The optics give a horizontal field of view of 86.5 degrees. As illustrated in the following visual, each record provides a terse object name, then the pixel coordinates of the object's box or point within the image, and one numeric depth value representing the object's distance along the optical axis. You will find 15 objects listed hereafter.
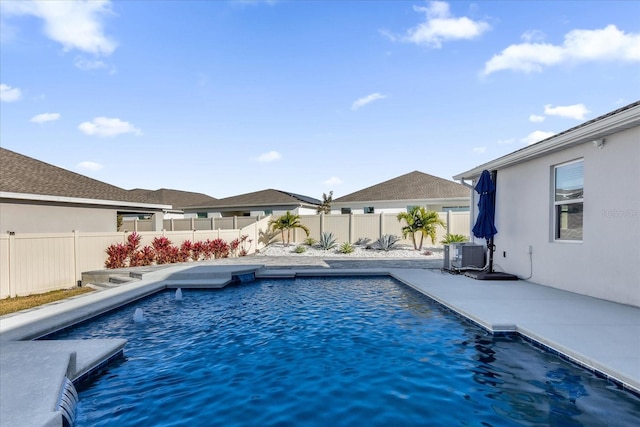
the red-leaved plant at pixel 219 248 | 17.48
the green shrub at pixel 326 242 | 20.25
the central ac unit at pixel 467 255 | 11.27
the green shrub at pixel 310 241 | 21.17
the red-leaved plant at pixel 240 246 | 18.66
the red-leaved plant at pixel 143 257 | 13.85
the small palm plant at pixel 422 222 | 18.86
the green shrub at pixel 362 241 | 20.92
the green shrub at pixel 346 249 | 18.89
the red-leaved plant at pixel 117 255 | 12.93
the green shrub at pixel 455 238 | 16.78
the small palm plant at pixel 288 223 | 21.44
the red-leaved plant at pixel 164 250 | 14.91
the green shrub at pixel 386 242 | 19.23
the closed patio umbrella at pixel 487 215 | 10.14
